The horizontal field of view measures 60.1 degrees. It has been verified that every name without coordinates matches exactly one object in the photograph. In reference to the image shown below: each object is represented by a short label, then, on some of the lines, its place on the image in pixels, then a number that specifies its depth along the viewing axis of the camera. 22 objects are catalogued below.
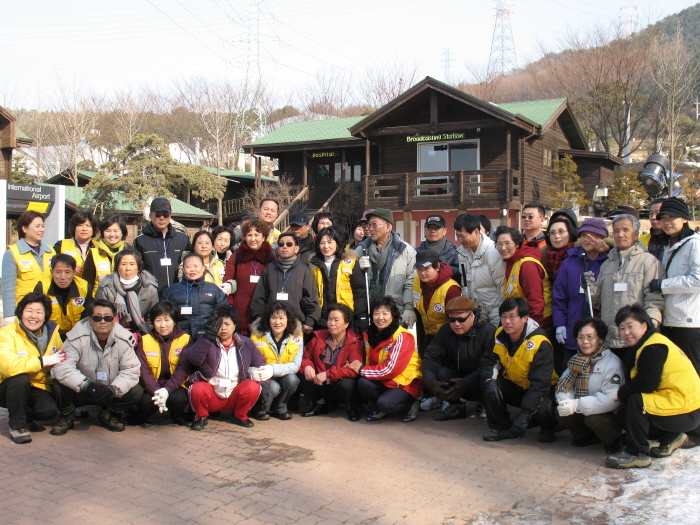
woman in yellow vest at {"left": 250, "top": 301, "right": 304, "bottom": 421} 6.05
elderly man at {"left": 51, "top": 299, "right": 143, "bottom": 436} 5.53
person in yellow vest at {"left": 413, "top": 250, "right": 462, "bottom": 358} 6.12
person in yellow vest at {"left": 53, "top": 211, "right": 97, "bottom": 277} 6.49
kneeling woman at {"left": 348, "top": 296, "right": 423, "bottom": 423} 5.91
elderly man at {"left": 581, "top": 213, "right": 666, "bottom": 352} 5.16
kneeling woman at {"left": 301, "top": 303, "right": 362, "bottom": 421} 6.06
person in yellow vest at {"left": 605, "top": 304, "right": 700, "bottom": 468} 4.53
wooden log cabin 21.03
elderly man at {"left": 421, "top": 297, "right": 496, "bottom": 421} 5.76
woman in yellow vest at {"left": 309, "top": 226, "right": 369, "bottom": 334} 6.55
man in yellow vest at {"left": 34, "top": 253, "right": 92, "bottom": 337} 5.92
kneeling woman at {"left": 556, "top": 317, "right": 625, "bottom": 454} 4.80
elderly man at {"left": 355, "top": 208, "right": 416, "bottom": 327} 6.52
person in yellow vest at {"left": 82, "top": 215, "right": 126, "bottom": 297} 6.41
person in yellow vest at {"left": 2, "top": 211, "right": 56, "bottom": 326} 6.09
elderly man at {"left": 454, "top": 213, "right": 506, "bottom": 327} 6.17
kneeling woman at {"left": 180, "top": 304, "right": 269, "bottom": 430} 5.71
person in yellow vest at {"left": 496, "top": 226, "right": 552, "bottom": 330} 5.67
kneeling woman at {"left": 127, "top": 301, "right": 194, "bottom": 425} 5.73
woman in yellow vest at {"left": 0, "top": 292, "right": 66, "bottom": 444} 5.28
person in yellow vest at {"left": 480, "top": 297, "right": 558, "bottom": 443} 5.14
